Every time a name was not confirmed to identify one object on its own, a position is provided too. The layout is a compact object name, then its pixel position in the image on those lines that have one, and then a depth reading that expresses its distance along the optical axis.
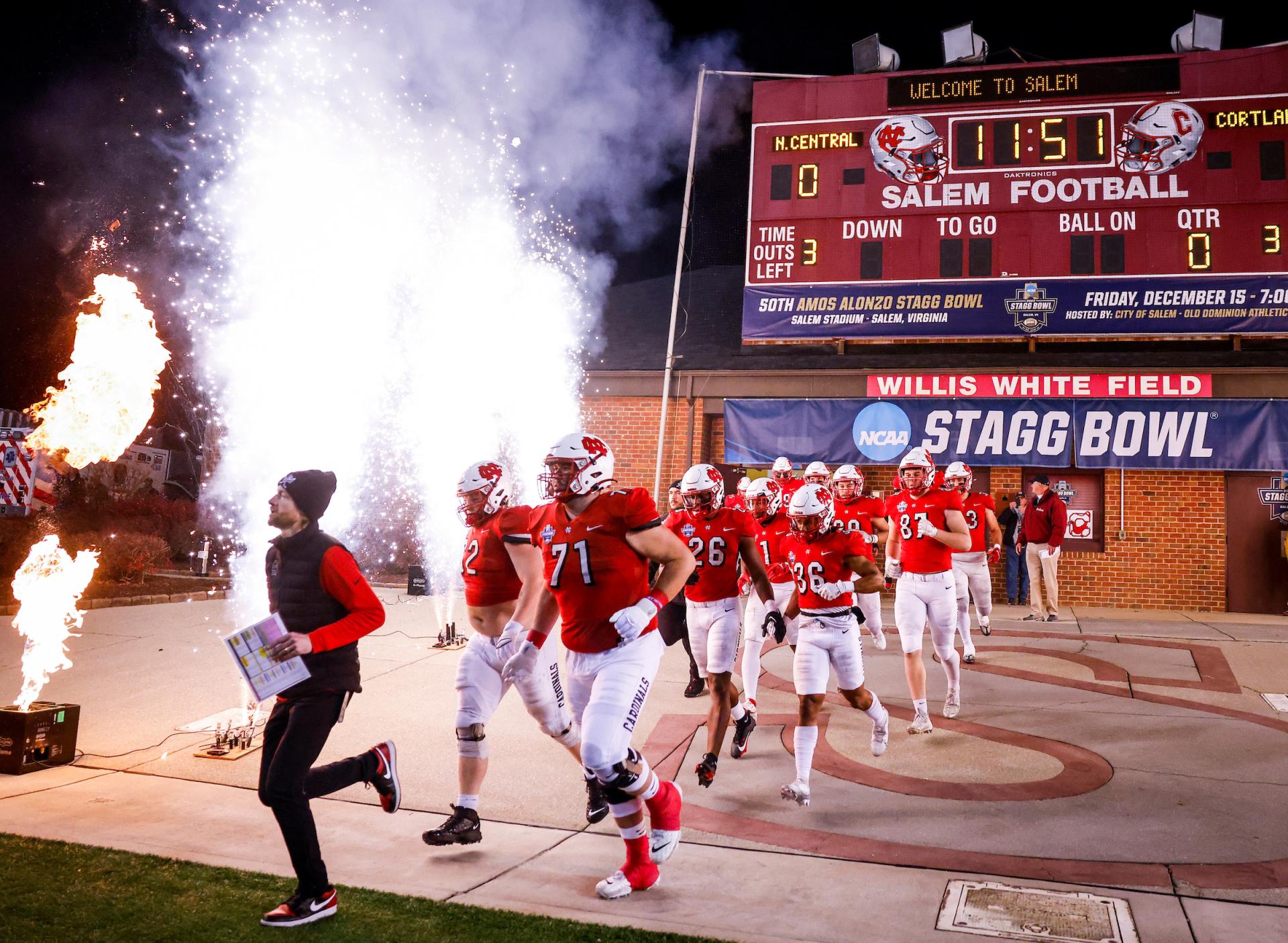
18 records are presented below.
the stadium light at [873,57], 16.48
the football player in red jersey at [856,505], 10.05
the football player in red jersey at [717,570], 6.47
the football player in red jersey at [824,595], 6.11
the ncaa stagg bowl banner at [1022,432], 15.23
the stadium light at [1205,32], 15.16
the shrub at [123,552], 14.13
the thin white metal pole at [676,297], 17.38
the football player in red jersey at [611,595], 4.35
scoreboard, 14.48
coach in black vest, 3.87
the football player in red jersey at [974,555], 10.25
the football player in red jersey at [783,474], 11.32
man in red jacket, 14.02
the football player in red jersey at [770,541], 8.30
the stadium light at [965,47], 16.41
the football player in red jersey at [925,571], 7.50
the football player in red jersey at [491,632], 5.07
